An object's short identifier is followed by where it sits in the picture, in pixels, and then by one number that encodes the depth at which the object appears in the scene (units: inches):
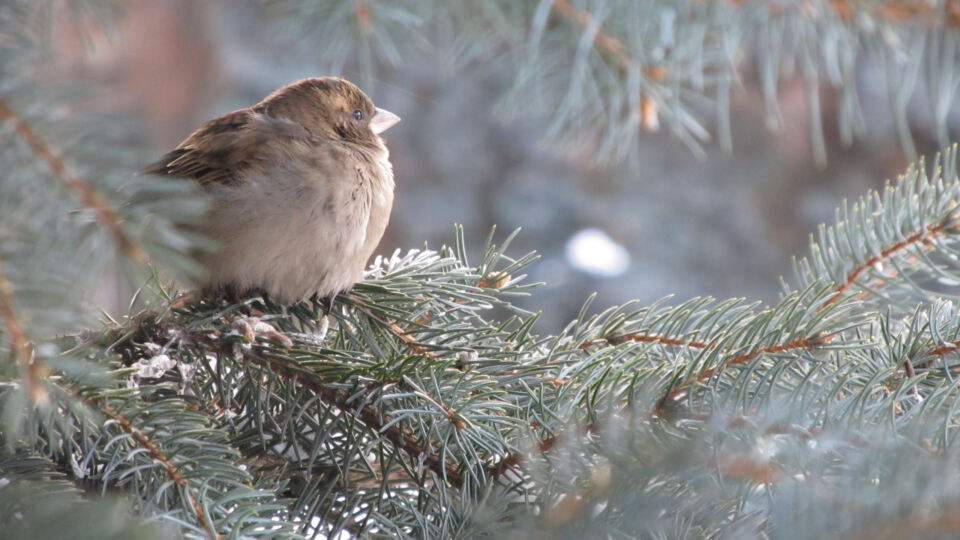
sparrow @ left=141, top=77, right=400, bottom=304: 218.3
